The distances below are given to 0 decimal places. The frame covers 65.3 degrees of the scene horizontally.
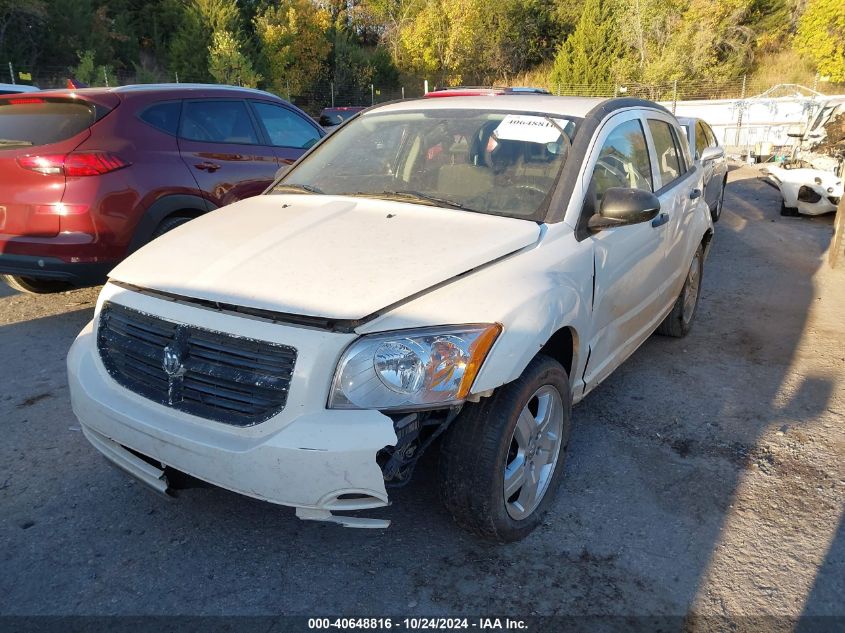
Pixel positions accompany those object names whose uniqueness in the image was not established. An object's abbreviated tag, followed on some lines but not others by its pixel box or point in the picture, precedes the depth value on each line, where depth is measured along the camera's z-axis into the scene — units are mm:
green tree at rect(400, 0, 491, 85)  44625
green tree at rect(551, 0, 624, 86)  41000
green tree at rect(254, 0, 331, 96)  37312
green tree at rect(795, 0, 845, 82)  35875
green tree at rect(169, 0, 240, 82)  36062
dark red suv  4652
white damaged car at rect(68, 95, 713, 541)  2215
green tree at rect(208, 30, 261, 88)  32969
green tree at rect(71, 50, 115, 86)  27938
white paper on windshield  3375
